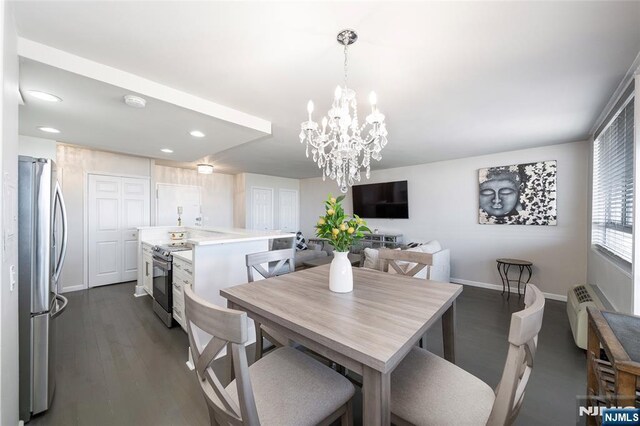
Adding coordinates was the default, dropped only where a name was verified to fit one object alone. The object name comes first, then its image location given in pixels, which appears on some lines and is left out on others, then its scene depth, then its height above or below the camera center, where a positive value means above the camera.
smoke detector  1.96 +0.89
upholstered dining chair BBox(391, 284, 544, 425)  0.80 -0.78
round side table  3.68 -0.91
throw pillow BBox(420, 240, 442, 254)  3.65 -0.56
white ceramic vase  1.51 -0.40
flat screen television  5.28 +0.23
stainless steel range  2.72 -0.82
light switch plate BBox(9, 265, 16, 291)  1.17 -0.34
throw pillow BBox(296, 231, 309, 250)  5.82 -0.81
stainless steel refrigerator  1.48 -0.43
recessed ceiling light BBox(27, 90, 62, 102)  1.92 +0.91
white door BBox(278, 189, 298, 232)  7.05 +0.00
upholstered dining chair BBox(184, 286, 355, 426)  0.80 -0.79
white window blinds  2.05 +0.29
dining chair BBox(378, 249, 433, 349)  1.93 -0.40
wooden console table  0.77 -0.50
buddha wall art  3.72 +0.28
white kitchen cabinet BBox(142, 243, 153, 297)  3.42 -0.86
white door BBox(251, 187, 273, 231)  6.45 +0.05
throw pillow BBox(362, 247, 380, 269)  3.37 -0.67
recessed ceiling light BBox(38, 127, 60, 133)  2.80 +0.92
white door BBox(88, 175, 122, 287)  4.15 -0.36
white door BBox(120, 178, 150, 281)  4.47 -0.16
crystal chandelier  1.69 +0.66
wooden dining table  0.86 -0.50
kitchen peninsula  2.22 -0.47
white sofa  3.40 -0.74
